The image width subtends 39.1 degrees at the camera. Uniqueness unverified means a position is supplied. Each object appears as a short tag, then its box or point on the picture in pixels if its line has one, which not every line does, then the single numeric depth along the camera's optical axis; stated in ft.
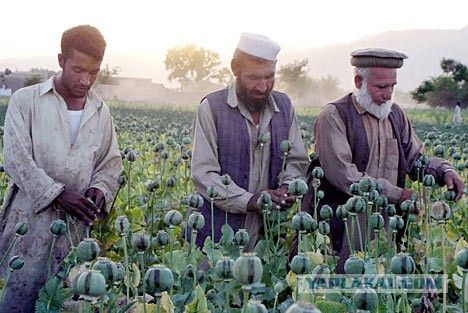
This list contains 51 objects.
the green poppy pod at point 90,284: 4.26
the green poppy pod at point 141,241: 6.27
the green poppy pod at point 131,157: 11.30
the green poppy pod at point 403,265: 5.08
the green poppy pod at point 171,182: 11.33
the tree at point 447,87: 134.41
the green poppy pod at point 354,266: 5.24
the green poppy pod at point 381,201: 8.79
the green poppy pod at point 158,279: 4.53
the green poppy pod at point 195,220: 7.02
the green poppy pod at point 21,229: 7.67
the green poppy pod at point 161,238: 7.12
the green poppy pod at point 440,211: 6.21
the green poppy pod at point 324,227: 7.94
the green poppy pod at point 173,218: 7.30
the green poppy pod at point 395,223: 7.18
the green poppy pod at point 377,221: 7.36
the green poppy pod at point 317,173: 9.92
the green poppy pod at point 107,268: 5.00
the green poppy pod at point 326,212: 8.61
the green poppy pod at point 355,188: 8.62
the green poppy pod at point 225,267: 5.02
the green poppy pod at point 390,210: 8.34
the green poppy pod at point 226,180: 9.41
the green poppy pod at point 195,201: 8.21
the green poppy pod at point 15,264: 6.89
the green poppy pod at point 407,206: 8.95
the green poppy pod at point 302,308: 2.72
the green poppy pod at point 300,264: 4.99
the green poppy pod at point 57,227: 7.64
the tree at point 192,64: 267.59
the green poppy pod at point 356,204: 7.63
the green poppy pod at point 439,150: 11.80
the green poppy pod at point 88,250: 5.19
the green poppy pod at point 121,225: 6.42
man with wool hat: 11.65
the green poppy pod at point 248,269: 3.97
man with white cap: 11.21
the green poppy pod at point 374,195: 8.46
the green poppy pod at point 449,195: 9.57
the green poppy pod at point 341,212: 8.53
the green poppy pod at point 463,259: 4.95
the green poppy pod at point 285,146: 10.69
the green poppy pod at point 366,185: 7.88
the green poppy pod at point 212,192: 8.45
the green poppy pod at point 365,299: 4.38
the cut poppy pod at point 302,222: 6.40
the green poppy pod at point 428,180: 9.16
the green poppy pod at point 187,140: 16.10
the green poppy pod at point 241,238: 7.30
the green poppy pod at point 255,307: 3.90
